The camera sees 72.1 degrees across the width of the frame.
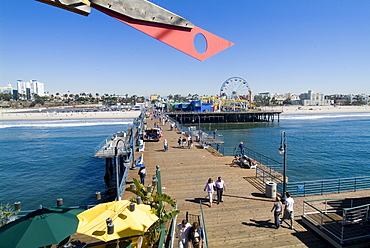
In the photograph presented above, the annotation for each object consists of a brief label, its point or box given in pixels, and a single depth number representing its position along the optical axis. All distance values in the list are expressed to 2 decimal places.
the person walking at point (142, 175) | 11.53
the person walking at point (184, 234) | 6.65
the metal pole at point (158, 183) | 8.34
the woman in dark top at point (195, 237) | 6.55
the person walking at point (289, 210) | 7.92
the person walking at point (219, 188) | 9.57
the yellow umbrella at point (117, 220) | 5.31
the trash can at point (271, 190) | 10.17
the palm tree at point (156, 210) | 6.21
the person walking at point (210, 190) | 9.52
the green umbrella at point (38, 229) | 4.42
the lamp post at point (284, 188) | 9.79
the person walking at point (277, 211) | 7.69
